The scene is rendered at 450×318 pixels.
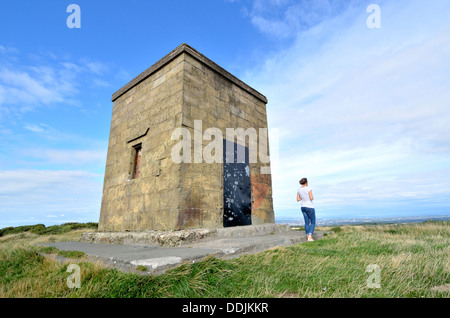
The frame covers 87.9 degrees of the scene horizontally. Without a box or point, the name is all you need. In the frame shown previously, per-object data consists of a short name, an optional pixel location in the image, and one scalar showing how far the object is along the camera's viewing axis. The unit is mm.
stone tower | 5492
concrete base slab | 2750
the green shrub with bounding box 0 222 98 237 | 14755
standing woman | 5625
